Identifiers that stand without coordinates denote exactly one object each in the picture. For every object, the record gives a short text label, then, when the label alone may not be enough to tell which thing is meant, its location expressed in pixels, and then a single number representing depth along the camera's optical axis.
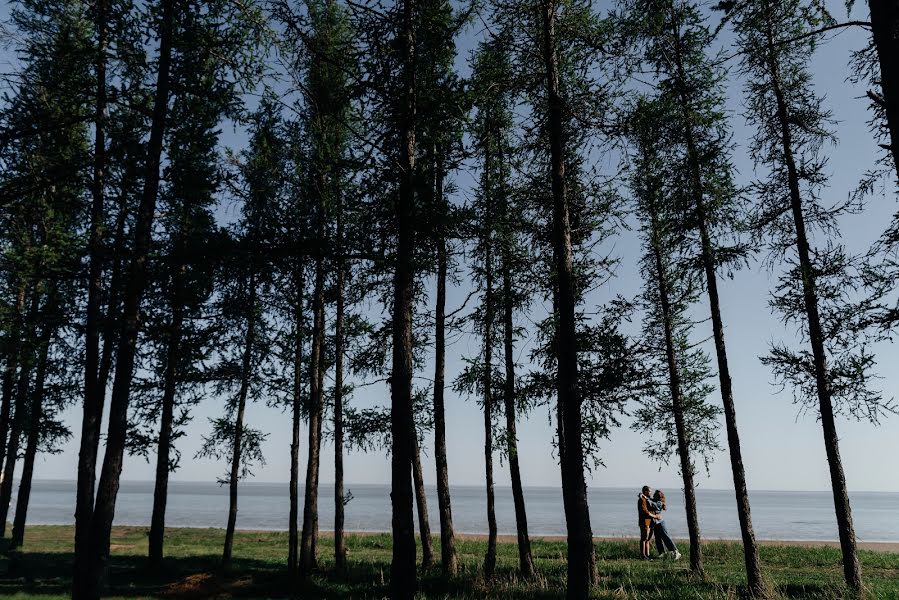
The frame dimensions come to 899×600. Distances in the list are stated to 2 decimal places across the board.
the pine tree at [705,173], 13.16
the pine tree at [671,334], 14.58
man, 21.61
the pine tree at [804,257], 13.34
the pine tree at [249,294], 8.58
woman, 21.75
